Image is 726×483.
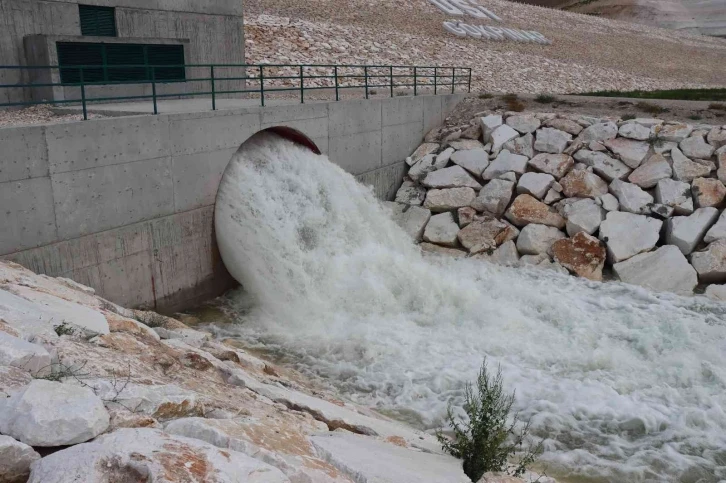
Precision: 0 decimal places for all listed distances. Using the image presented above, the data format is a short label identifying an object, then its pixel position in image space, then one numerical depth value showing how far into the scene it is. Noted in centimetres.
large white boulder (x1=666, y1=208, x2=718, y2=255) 1436
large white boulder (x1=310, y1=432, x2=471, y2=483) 507
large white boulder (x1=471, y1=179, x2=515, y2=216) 1645
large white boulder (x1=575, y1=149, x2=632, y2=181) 1616
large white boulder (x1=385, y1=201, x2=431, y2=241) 1689
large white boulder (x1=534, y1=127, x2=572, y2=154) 1726
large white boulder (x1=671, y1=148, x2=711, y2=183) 1545
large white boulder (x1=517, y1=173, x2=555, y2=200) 1625
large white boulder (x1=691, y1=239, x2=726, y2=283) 1377
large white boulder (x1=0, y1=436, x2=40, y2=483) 384
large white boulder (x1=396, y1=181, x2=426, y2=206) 1781
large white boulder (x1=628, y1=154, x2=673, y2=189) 1566
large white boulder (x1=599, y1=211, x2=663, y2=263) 1462
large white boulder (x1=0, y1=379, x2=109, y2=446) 405
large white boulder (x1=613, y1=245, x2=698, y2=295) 1384
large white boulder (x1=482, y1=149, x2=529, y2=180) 1711
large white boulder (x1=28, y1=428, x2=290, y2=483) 379
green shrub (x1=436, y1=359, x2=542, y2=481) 600
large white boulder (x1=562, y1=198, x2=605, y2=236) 1527
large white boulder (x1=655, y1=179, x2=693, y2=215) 1502
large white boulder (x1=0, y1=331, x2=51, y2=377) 496
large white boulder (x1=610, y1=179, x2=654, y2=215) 1531
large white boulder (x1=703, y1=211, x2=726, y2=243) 1423
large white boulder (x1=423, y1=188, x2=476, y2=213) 1697
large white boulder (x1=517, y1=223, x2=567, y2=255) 1526
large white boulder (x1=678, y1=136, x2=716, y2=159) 1579
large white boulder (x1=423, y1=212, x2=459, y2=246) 1636
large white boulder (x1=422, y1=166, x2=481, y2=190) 1731
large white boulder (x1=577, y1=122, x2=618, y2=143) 1700
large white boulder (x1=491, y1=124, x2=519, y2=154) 1797
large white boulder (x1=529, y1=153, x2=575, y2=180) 1664
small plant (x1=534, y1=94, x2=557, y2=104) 1981
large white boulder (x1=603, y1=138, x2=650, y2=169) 1625
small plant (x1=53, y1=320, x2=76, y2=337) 621
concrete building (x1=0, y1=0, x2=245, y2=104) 1302
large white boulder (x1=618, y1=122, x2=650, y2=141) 1659
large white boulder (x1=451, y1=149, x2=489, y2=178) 1758
